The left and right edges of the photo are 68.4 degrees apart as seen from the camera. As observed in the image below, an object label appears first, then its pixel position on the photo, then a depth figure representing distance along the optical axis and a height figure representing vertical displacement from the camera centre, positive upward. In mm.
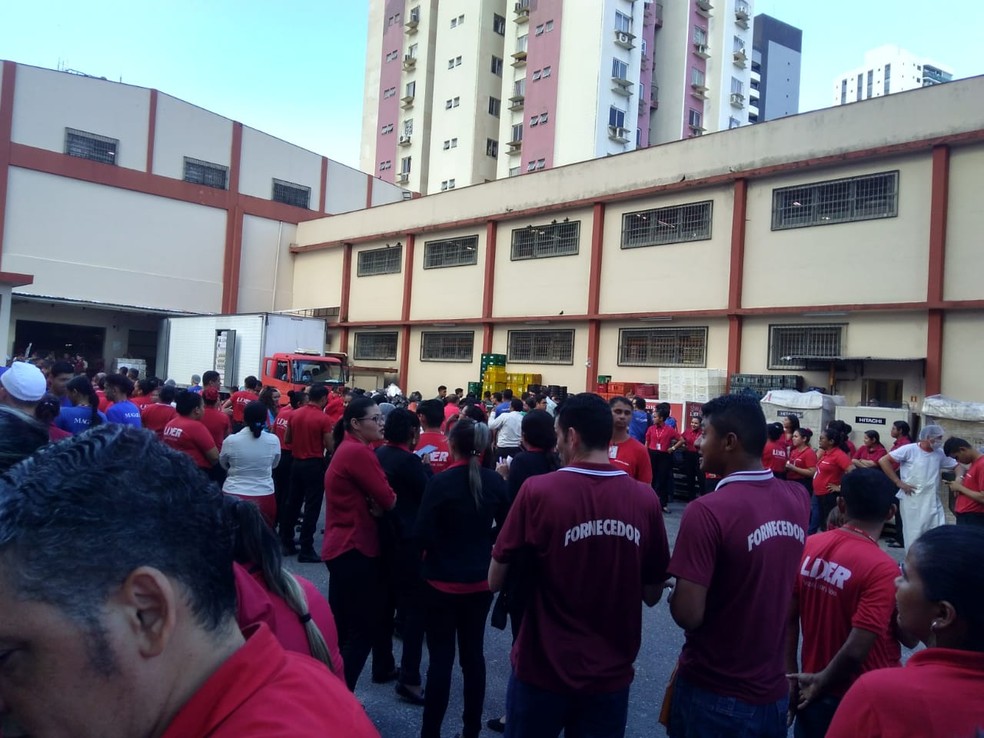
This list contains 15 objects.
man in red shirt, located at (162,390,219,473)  6465 -656
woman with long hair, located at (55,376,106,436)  6051 -488
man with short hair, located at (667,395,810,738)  2693 -817
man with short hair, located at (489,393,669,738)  2916 -880
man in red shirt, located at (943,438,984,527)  7168 -905
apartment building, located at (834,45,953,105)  132000 +60175
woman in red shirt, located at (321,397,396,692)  4578 -1105
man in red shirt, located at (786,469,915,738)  2830 -856
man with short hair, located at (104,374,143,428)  6746 -458
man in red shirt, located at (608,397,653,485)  5922 -550
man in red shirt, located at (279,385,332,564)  8234 -1069
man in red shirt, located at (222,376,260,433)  10828 -550
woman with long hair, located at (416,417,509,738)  4086 -1096
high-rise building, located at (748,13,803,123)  75875 +34635
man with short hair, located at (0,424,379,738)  1022 -393
